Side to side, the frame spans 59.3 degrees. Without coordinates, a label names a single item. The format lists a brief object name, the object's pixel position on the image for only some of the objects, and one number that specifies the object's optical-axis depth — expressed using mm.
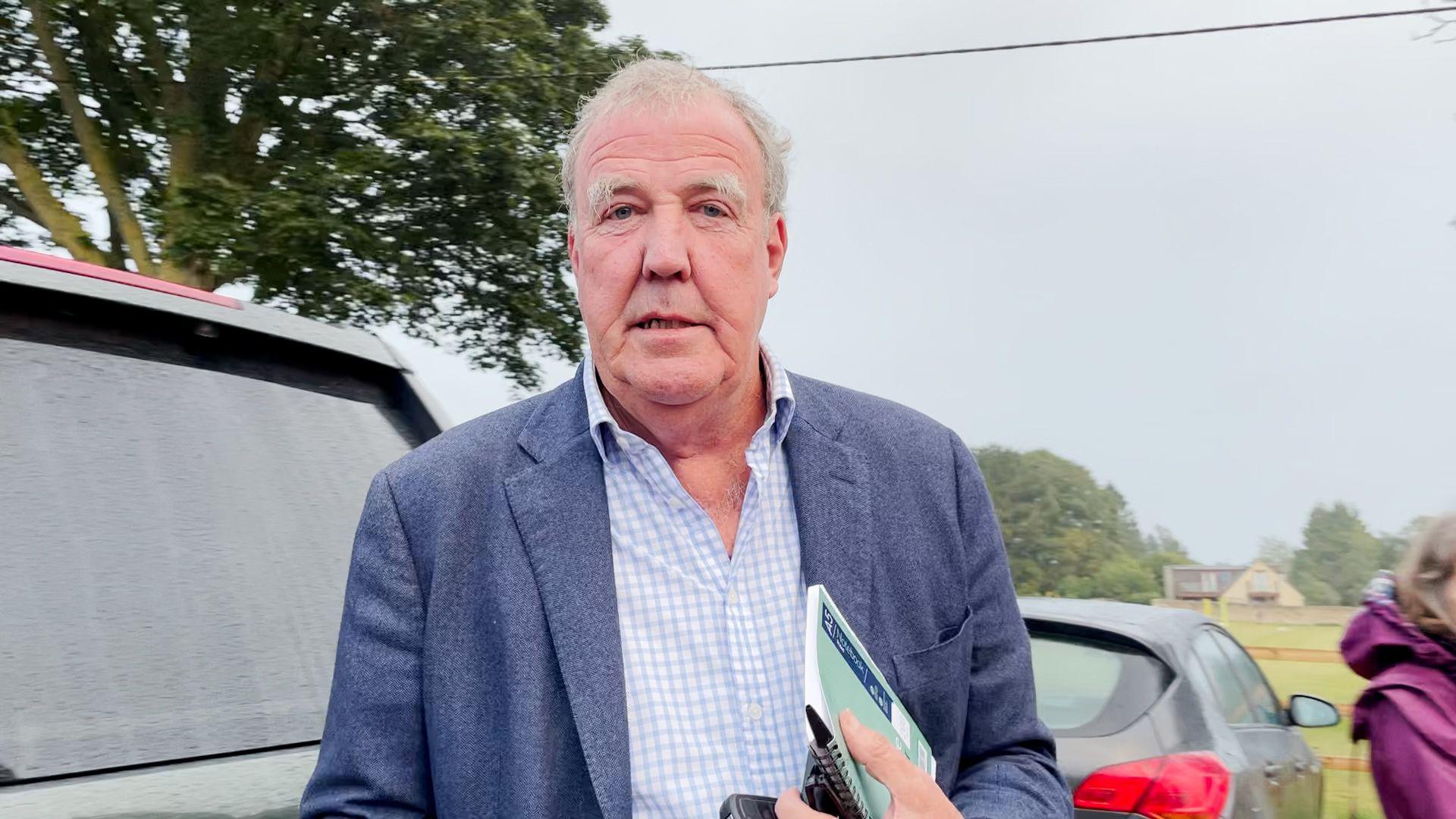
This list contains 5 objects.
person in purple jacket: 3223
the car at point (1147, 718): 3654
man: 1598
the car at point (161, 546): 1478
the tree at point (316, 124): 14562
